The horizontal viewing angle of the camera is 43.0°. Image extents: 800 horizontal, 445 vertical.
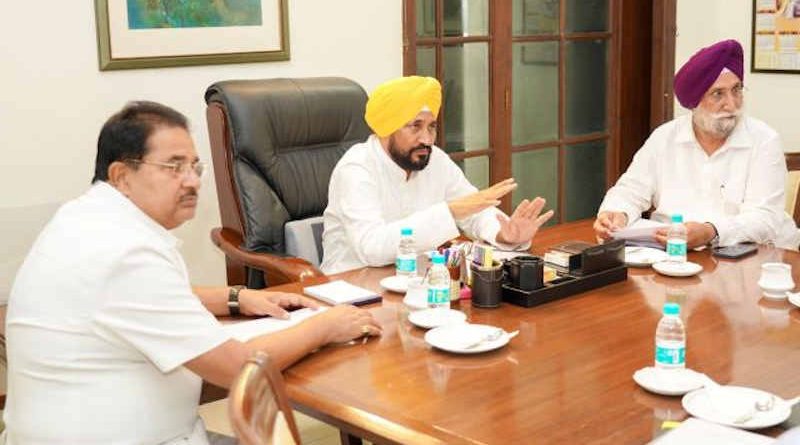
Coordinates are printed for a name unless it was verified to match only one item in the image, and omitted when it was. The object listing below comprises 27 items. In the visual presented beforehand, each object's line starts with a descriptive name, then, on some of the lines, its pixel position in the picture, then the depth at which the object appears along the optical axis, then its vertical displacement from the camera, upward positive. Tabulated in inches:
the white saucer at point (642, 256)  108.7 -24.0
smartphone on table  112.1 -24.2
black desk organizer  94.2 -23.2
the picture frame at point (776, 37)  186.2 -1.3
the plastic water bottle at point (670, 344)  74.3 -22.4
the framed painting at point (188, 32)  137.3 +1.9
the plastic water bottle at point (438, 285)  91.2 -21.8
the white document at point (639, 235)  116.6 -22.9
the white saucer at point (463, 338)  80.1 -23.9
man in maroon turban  129.6 -17.9
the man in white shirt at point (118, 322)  71.8 -19.3
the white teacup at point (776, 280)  95.6 -23.3
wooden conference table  67.1 -24.9
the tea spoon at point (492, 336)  81.2 -23.9
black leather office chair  127.8 -15.5
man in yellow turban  113.0 -18.4
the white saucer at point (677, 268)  104.2 -24.1
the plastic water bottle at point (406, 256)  101.5 -21.5
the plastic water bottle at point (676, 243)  108.4 -22.1
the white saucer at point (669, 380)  70.9 -24.4
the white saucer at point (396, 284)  98.7 -23.6
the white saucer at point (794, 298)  92.6 -24.3
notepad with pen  94.9 -23.7
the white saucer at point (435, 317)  86.7 -23.8
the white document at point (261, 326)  85.7 -24.0
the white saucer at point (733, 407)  65.5 -24.6
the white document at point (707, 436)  62.5 -24.8
